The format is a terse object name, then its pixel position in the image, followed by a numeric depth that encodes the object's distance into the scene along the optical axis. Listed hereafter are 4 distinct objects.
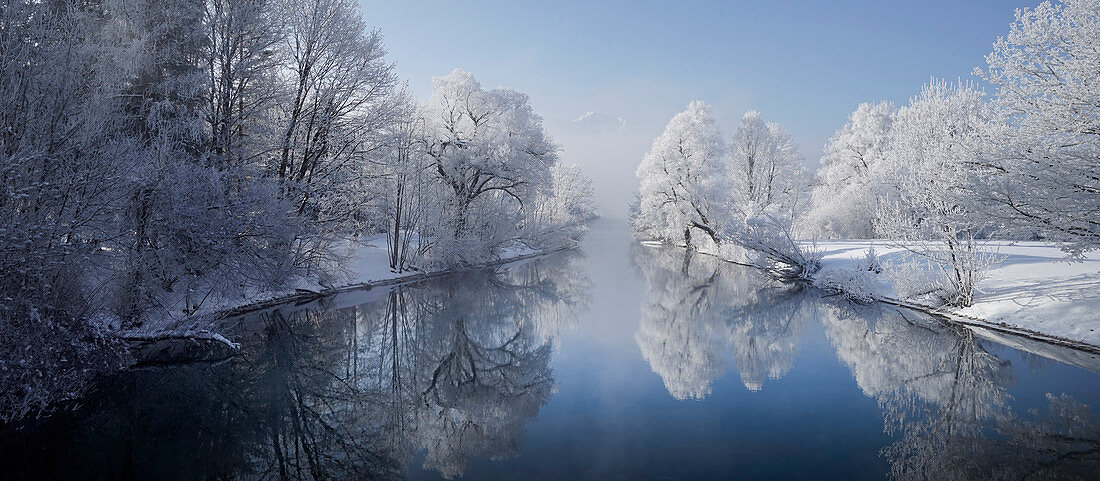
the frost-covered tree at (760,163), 36.66
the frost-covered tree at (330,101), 14.37
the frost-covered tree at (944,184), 11.52
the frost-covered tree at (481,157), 23.30
